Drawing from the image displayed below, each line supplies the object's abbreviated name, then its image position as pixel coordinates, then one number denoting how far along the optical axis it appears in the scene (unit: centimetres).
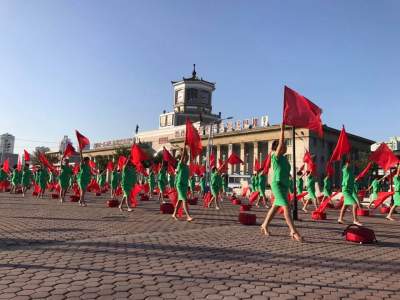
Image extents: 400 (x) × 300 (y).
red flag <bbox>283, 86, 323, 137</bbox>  968
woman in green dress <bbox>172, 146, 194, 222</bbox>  1170
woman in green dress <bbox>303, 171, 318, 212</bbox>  1734
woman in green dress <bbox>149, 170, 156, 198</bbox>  2834
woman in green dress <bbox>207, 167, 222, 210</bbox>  1862
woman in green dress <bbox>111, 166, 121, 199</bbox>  2181
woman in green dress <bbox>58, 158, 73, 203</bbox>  1962
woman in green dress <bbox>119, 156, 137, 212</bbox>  1522
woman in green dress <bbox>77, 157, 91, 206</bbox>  1731
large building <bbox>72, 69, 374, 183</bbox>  7000
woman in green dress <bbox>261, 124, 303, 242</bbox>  830
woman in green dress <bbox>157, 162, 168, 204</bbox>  2264
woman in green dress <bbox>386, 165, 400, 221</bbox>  1371
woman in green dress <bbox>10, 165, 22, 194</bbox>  2691
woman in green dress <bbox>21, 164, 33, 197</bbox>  2492
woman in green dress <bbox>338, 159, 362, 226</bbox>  1151
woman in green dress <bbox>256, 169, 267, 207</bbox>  2056
